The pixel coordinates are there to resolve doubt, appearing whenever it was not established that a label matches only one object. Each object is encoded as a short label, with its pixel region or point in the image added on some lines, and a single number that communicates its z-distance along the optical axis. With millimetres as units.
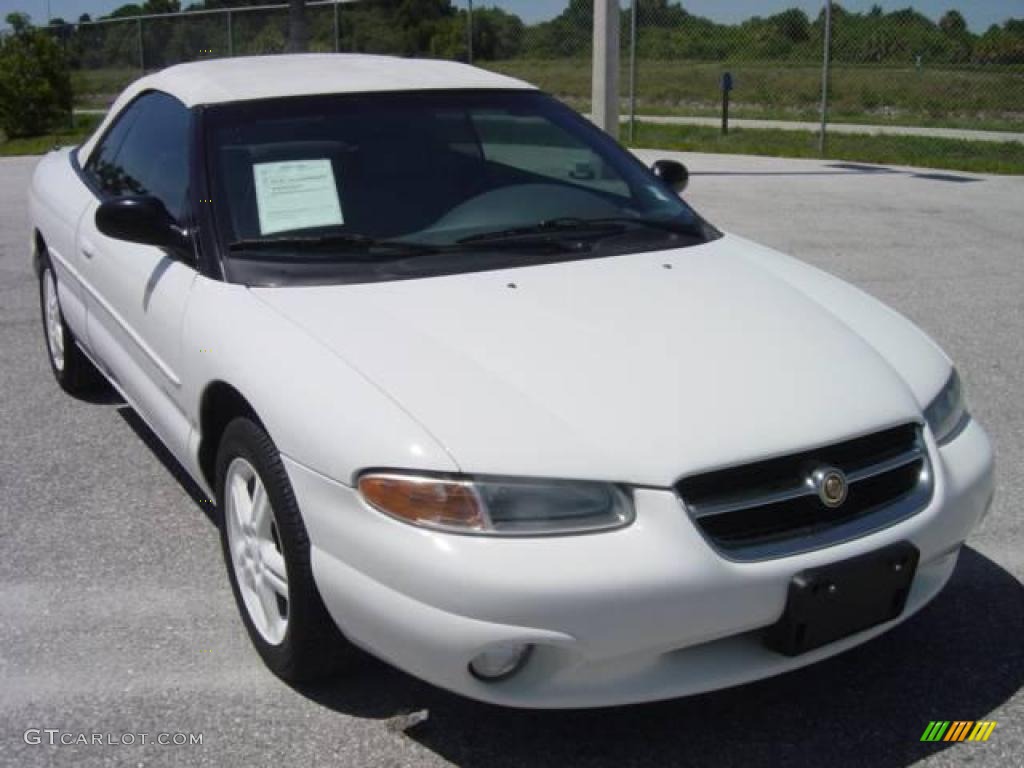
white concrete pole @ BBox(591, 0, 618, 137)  12258
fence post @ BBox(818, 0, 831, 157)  14258
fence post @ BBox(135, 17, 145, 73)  21641
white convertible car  2533
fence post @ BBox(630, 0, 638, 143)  16219
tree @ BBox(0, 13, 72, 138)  20172
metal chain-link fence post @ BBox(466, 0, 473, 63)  16962
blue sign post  16672
